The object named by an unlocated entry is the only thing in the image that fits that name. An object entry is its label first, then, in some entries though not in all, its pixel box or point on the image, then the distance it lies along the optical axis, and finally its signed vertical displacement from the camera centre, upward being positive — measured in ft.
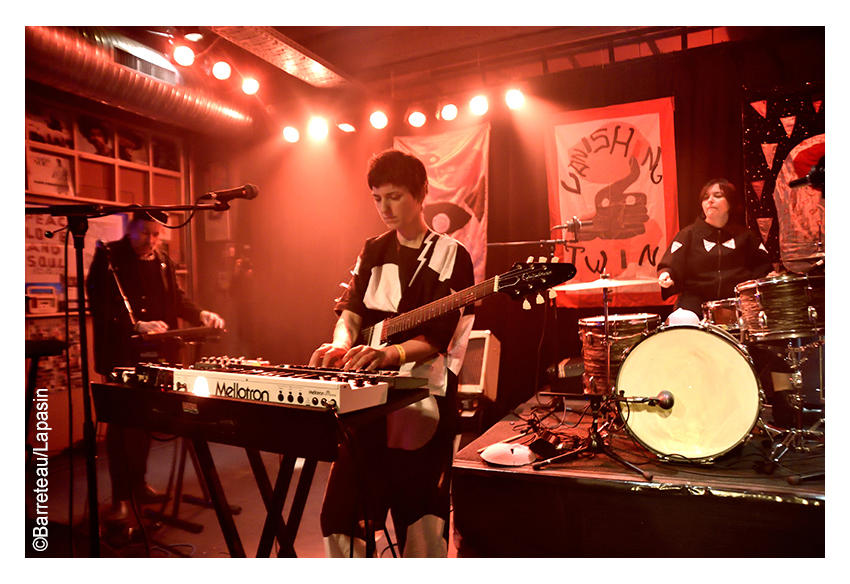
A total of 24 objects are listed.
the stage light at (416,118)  12.69 +4.42
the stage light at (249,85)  11.16 +4.63
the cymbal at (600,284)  7.89 +0.12
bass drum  6.12 -1.27
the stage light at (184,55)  10.80 +5.13
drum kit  6.18 -1.13
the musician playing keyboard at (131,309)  9.03 -0.41
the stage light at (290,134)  12.80 +4.02
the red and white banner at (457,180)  12.66 +2.84
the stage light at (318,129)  12.94 +4.27
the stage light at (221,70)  11.07 +4.91
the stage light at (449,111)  11.76 +4.26
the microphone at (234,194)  5.90 +1.15
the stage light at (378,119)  12.00 +4.17
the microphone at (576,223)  11.13 +1.60
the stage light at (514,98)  12.09 +4.74
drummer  10.20 +0.78
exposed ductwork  9.58 +4.62
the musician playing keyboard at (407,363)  5.96 -0.91
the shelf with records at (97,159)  10.73 +3.06
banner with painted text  11.19 +2.34
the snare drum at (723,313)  8.81 -0.37
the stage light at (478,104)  11.91 +4.52
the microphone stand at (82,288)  5.62 +0.01
